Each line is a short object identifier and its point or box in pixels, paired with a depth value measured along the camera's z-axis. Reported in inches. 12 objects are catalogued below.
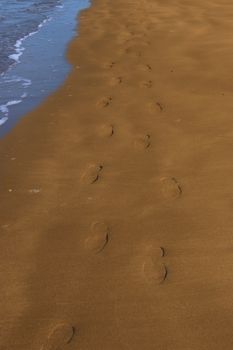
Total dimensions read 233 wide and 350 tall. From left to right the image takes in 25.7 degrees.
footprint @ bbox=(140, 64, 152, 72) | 270.6
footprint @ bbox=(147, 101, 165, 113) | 207.1
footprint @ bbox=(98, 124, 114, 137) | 183.8
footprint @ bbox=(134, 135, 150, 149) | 171.3
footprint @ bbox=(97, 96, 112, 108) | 216.6
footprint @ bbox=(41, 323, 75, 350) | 92.6
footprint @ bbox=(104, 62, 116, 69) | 282.0
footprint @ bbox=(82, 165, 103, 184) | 150.3
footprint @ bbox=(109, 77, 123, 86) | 248.5
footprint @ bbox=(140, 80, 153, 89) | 240.5
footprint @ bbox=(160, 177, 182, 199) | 139.1
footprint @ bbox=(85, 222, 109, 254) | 119.2
